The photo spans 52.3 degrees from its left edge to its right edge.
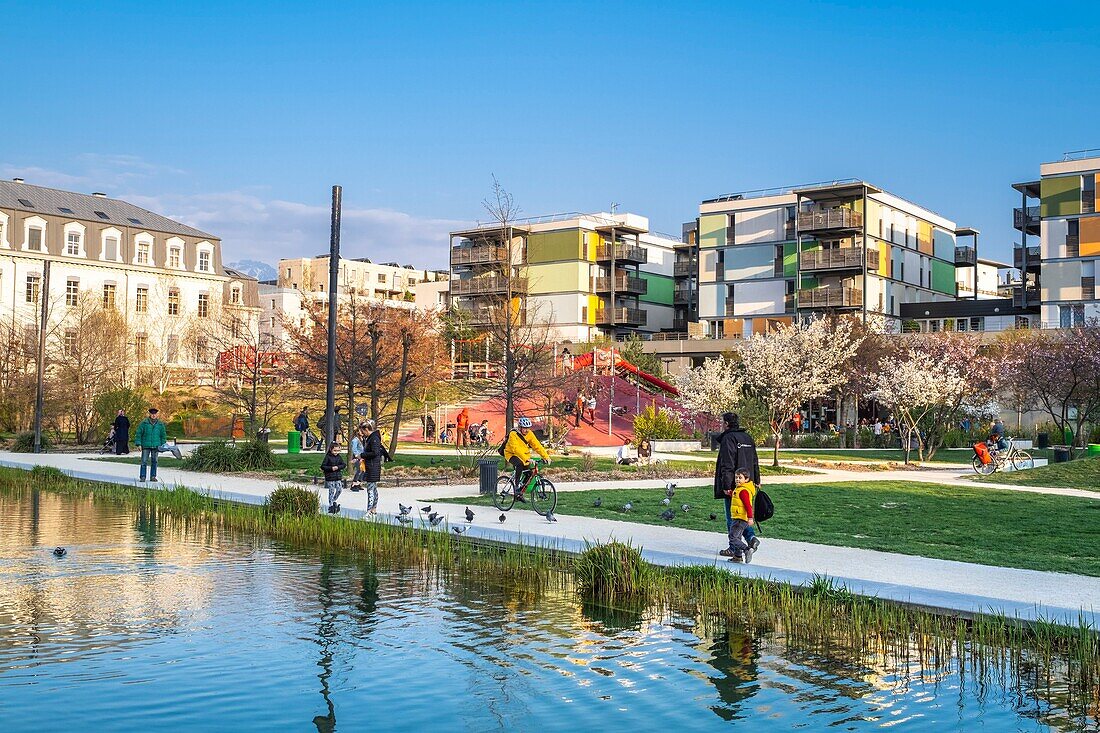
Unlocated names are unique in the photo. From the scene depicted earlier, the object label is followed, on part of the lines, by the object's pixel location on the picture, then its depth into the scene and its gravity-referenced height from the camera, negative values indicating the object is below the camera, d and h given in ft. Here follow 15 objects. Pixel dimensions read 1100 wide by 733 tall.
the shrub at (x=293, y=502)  57.57 -4.51
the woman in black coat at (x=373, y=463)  60.13 -2.54
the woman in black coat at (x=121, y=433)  118.73 -2.13
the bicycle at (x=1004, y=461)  99.76 -3.29
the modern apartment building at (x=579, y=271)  277.03 +37.42
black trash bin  71.26 -3.69
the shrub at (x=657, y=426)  135.44 -0.63
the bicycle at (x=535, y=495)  59.41 -4.21
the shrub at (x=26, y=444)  124.36 -3.62
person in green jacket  80.91 -1.94
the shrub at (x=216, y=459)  94.68 -3.85
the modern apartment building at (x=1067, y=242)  224.12 +37.49
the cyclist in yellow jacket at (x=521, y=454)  61.57 -1.93
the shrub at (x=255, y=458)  95.25 -3.70
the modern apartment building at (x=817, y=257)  238.48 +37.91
